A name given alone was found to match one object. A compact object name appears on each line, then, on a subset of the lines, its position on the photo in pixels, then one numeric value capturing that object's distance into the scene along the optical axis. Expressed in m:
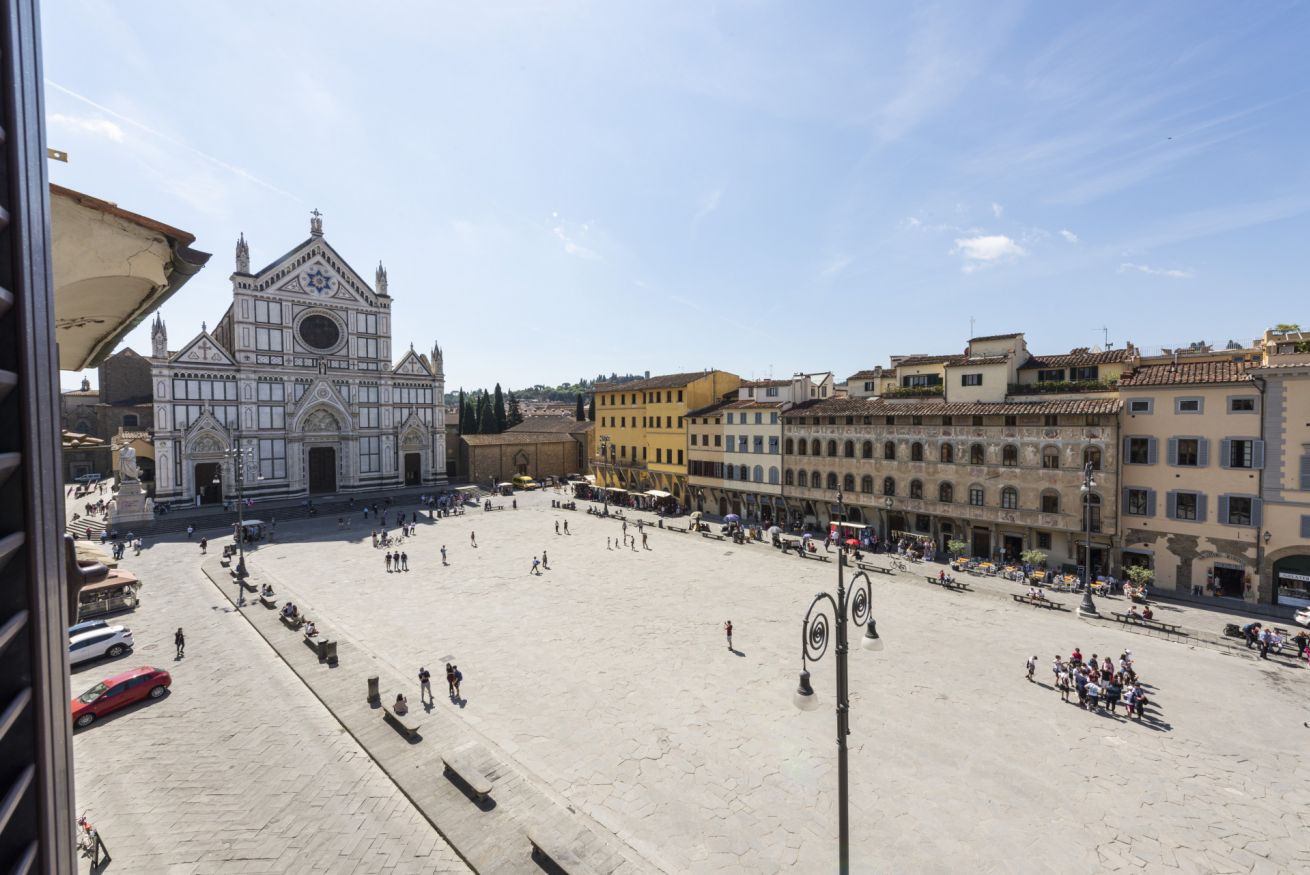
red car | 16.61
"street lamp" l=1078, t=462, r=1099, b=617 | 25.67
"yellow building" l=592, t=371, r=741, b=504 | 52.81
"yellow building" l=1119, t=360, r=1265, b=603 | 26.94
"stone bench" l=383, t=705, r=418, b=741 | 15.61
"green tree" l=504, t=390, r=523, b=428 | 91.31
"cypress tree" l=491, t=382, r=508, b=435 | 83.69
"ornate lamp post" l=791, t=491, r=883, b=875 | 8.88
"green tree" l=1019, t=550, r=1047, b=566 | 30.28
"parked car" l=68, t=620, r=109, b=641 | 21.44
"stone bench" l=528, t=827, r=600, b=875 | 11.16
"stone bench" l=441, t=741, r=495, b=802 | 13.09
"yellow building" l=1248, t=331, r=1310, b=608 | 25.45
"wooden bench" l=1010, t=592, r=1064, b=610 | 26.66
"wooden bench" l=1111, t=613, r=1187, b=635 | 23.47
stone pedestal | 40.91
